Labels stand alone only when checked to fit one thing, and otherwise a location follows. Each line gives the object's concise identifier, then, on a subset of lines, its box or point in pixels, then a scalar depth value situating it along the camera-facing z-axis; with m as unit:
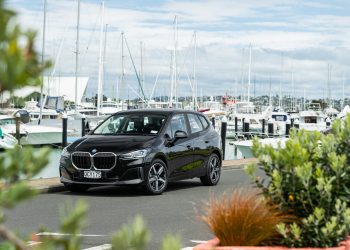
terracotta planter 6.47
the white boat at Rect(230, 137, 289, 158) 41.34
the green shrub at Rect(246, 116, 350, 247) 6.90
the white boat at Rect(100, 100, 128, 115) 75.76
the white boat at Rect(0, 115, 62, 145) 47.68
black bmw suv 16.39
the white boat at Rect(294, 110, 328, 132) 72.50
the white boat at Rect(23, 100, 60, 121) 61.44
